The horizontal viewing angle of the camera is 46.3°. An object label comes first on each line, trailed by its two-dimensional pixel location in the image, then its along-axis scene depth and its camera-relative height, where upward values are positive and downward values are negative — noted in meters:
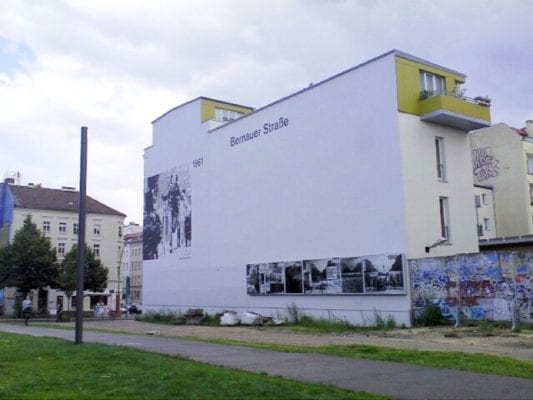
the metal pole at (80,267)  16.91 +0.91
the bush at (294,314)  30.61 -0.86
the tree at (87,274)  56.72 +2.52
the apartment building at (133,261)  115.94 +7.37
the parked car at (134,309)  72.84 -1.11
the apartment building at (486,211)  54.59 +7.09
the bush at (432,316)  24.64 -0.87
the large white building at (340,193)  27.36 +5.07
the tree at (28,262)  58.25 +3.69
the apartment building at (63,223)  74.50 +9.81
